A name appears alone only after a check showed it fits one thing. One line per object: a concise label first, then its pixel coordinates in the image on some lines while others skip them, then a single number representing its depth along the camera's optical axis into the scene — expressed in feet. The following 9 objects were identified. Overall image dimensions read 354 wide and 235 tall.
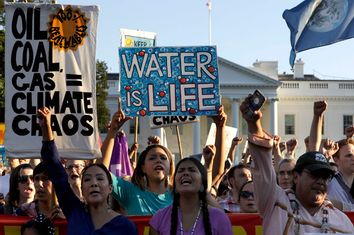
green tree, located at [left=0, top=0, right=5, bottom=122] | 111.28
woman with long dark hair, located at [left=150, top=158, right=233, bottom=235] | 17.87
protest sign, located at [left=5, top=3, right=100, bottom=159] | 22.76
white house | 231.09
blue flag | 32.99
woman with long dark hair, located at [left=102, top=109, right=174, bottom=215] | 21.27
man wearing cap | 16.10
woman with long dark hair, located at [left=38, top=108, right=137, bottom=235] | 18.51
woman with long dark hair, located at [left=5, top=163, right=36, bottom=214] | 23.65
